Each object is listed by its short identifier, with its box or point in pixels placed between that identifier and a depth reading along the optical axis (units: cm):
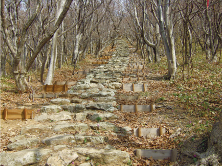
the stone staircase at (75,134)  414
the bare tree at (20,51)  707
